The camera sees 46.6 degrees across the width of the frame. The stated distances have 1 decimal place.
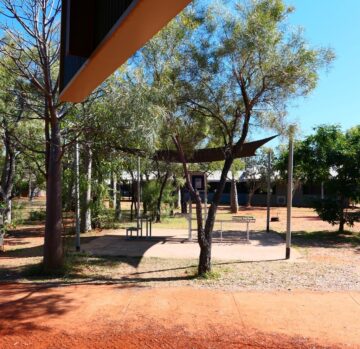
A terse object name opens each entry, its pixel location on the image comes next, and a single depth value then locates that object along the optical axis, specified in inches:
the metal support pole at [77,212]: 449.2
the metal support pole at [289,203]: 419.5
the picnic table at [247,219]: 533.2
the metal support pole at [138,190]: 568.2
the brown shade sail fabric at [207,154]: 438.2
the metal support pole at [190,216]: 534.8
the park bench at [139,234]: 547.6
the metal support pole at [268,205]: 651.3
